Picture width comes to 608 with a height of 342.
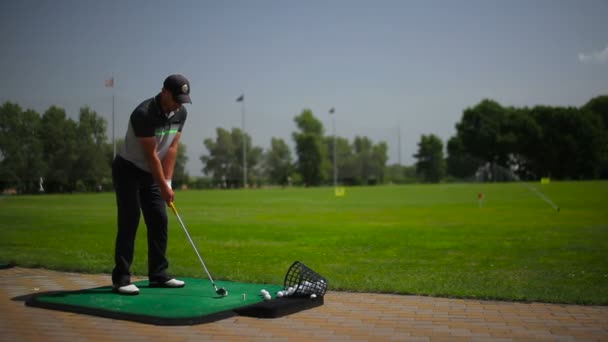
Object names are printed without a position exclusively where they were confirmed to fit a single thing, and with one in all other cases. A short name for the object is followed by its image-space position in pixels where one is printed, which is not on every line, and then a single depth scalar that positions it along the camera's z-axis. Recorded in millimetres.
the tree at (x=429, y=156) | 134125
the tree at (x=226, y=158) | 89000
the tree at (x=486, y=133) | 111238
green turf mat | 5578
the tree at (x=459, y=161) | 115688
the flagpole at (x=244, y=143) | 89138
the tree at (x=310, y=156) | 121750
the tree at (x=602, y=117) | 94875
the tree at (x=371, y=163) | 122844
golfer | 6707
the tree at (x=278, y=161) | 118688
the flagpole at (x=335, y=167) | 118194
